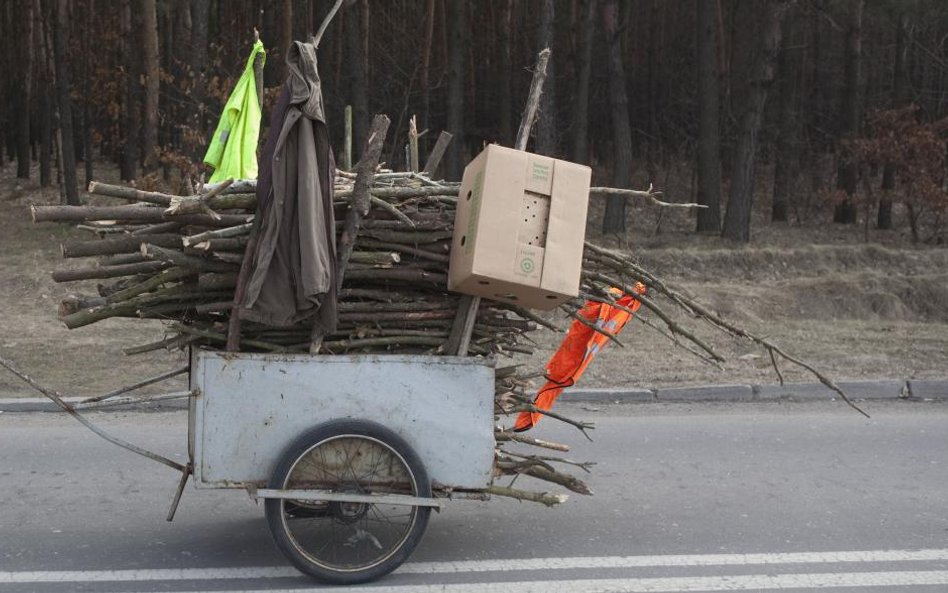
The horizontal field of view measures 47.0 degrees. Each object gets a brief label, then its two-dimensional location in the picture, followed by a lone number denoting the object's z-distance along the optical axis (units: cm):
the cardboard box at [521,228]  466
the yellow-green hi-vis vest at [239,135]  557
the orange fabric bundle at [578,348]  541
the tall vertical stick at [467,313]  491
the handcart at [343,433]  471
